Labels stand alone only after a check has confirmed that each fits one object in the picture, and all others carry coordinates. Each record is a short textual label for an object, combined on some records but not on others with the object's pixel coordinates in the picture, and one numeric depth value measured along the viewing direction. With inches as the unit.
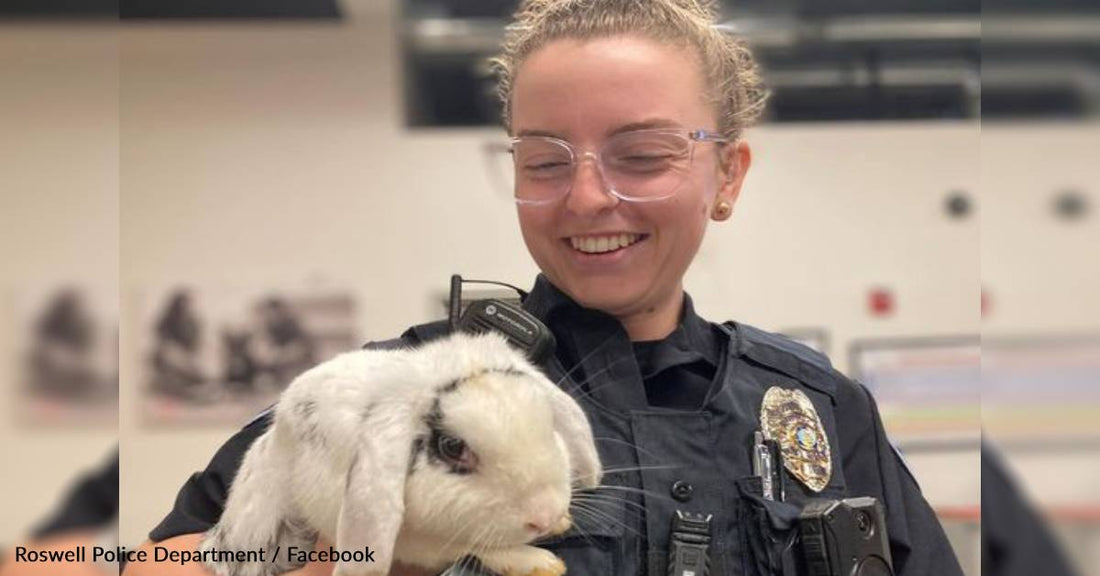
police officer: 38.6
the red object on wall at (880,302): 84.6
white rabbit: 30.8
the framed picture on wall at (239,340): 76.2
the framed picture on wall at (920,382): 74.3
